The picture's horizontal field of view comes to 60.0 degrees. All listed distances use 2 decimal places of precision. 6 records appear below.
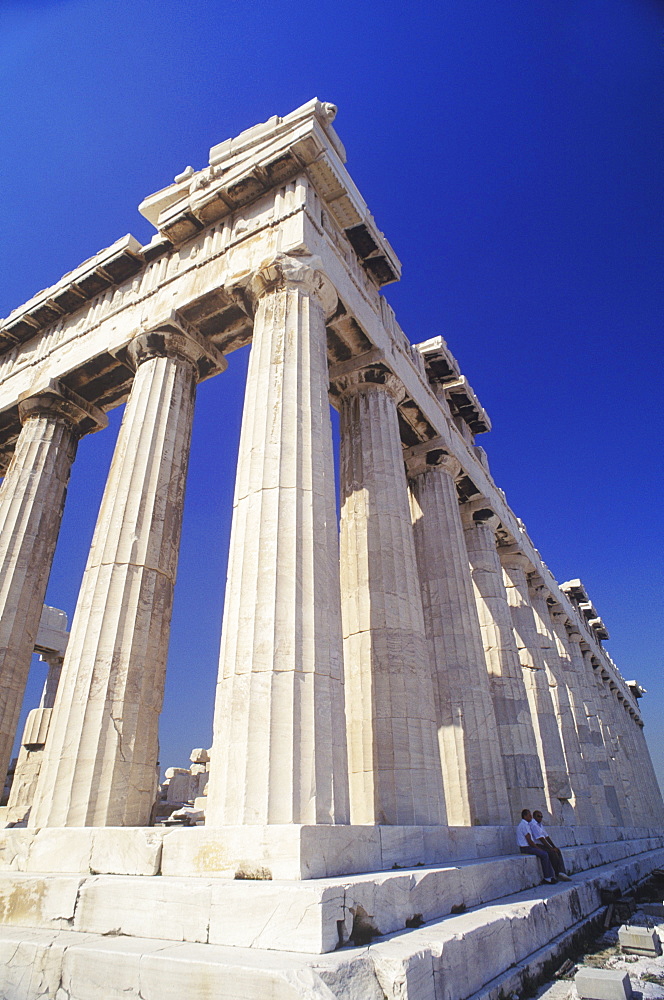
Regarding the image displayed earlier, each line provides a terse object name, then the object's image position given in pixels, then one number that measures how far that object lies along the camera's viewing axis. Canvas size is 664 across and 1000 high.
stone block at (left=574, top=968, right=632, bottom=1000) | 4.99
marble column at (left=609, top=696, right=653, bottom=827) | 39.12
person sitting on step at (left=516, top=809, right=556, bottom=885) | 10.55
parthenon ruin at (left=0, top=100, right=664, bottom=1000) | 5.03
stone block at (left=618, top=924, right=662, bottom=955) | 7.41
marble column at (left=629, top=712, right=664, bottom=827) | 44.85
